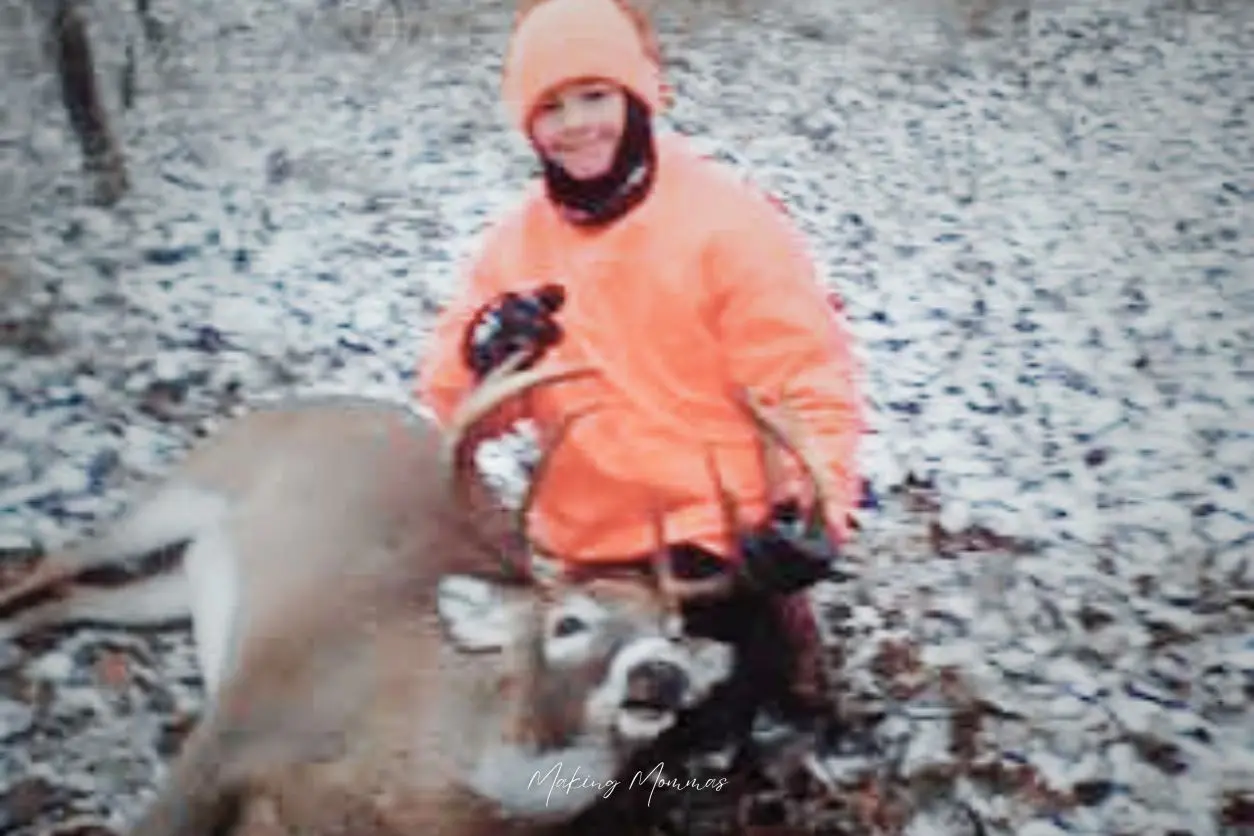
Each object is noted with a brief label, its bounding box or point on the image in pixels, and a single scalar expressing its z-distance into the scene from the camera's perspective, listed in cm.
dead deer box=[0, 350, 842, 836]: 174
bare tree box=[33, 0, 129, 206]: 223
